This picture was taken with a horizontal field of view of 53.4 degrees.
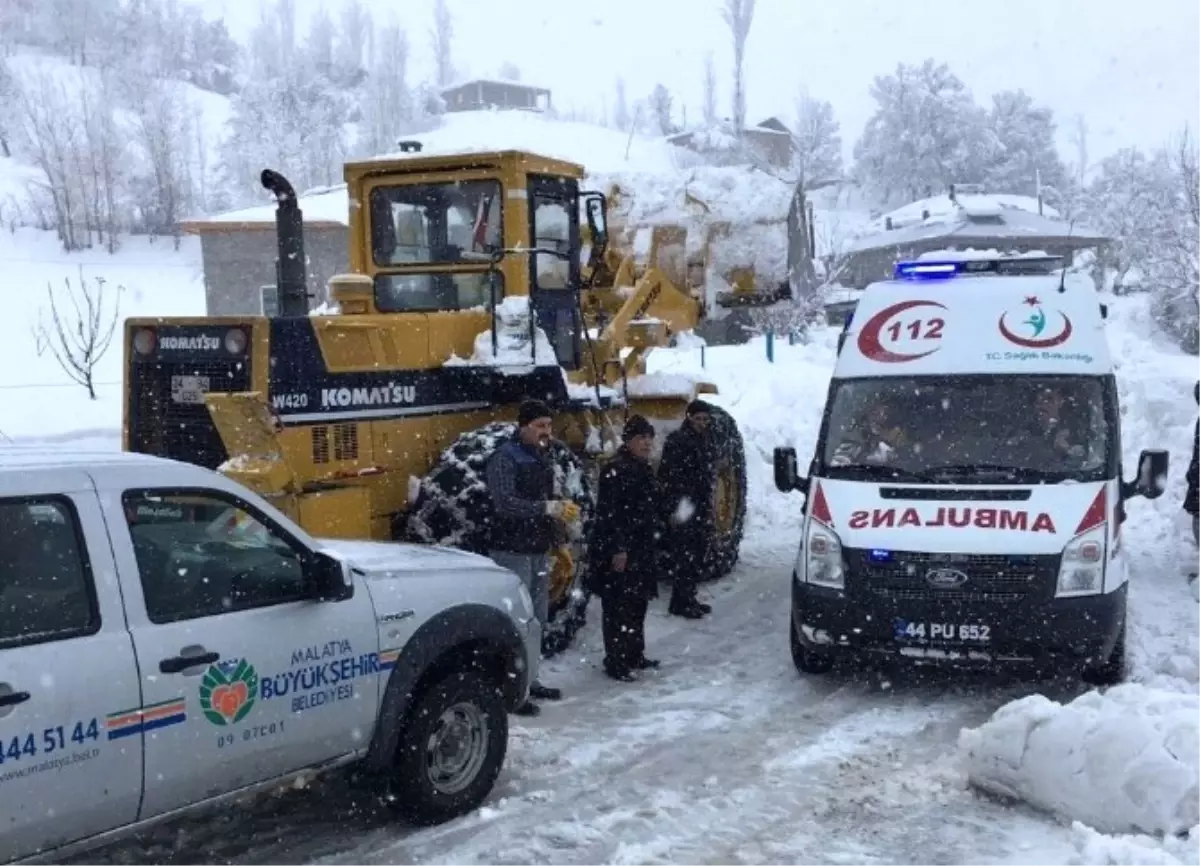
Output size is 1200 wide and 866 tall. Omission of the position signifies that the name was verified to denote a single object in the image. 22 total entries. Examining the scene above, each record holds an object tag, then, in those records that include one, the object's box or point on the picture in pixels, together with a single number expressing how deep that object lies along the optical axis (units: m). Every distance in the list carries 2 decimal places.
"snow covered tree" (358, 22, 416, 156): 71.94
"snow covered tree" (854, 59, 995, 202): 64.62
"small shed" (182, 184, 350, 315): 31.88
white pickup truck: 3.71
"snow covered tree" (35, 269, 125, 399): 19.55
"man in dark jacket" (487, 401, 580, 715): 6.85
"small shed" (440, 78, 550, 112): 84.69
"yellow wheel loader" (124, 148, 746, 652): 7.05
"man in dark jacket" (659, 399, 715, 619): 8.83
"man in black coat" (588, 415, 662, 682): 7.41
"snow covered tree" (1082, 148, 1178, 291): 29.58
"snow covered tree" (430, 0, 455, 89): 97.19
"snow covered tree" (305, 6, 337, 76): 88.19
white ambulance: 6.48
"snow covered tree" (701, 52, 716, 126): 82.31
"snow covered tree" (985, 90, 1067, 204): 65.06
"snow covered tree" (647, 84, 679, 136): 85.12
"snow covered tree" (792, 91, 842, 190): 75.75
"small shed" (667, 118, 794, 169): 55.58
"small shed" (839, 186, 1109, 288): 41.66
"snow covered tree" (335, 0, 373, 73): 95.78
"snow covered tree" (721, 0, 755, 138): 53.25
